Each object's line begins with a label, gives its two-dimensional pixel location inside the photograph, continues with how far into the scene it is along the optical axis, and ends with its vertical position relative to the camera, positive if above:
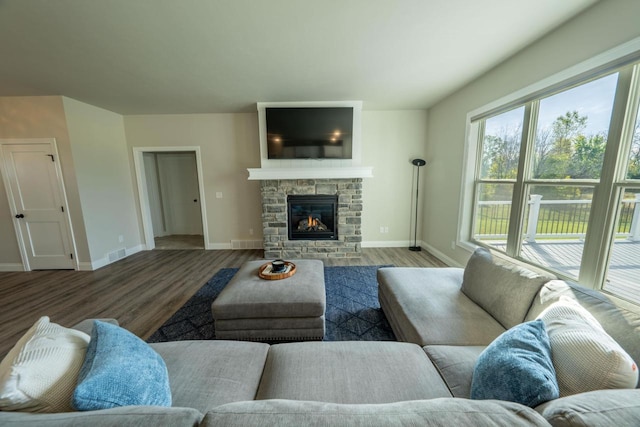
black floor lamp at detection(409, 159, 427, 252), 4.04 -0.78
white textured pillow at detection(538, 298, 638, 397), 0.72 -0.63
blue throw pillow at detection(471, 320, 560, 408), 0.72 -0.67
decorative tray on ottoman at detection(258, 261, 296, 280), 2.04 -0.84
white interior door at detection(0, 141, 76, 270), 3.23 -0.27
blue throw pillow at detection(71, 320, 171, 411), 0.64 -0.60
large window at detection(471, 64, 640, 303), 1.55 +0.00
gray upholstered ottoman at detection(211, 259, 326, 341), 1.73 -1.00
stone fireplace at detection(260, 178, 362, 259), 3.81 -0.61
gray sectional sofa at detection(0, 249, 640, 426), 0.54 -0.88
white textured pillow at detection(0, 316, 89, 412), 0.60 -0.55
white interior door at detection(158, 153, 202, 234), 5.27 -0.18
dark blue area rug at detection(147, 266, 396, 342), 1.96 -1.32
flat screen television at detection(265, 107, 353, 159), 3.62 +0.84
